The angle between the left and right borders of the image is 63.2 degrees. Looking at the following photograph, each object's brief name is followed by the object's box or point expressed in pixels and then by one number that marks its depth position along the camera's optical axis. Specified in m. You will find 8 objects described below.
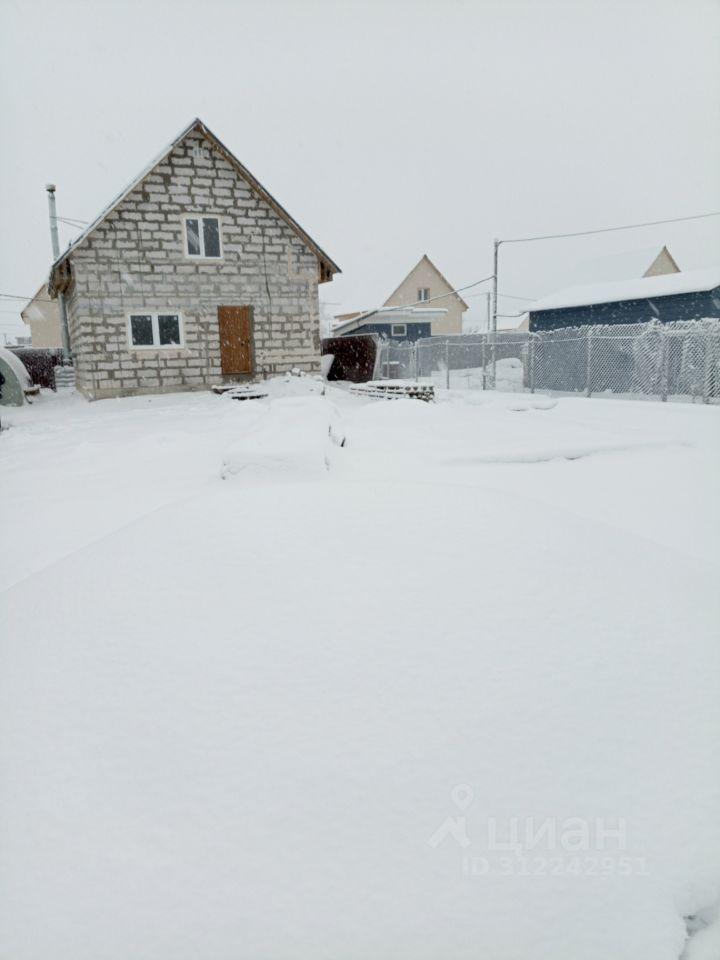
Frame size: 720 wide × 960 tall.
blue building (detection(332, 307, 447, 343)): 29.50
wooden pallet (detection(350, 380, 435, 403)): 11.30
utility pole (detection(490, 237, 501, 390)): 20.73
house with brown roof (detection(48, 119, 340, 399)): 13.69
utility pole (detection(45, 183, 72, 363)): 18.67
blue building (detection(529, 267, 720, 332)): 16.02
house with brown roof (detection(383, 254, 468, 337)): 37.44
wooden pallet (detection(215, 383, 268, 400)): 13.03
